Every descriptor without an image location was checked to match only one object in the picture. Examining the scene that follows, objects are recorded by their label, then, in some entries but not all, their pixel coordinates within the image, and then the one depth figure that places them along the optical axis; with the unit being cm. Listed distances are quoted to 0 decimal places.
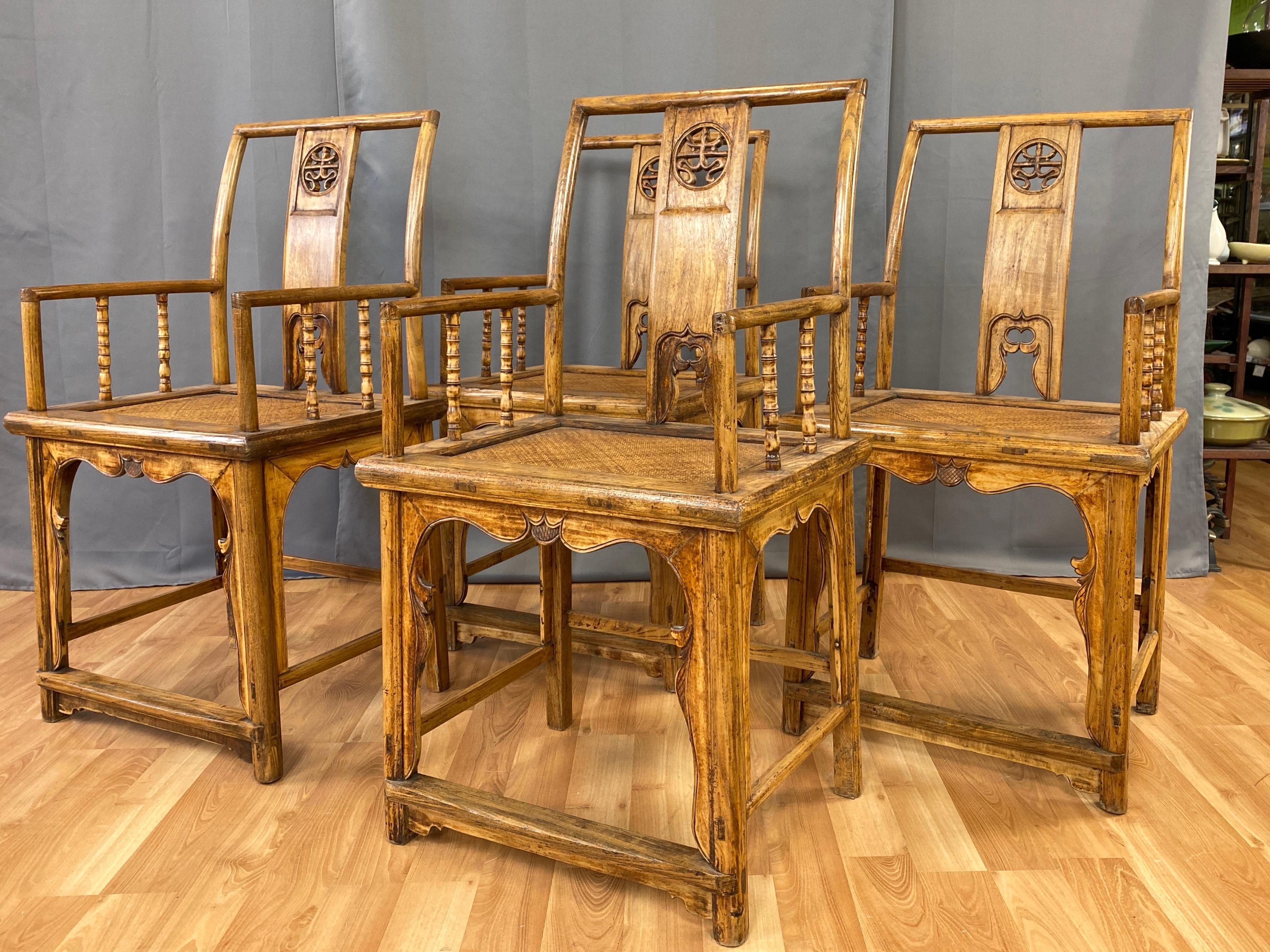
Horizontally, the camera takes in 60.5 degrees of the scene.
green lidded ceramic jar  310
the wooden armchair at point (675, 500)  137
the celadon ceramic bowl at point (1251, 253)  313
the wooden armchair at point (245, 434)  181
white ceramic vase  308
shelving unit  308
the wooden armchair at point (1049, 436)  169
